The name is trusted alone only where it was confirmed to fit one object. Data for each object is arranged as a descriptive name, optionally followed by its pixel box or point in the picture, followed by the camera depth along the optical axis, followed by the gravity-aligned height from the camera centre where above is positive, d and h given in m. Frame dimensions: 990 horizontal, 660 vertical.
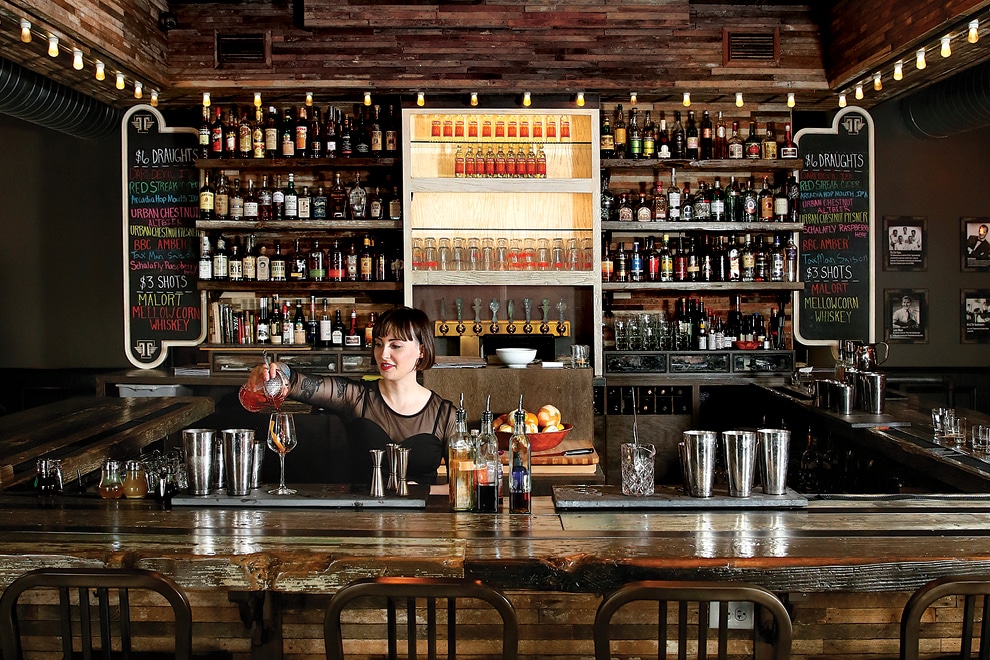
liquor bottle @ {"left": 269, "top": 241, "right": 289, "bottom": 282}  5.93 +0.31
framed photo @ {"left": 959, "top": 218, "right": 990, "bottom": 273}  6.43 +0.52
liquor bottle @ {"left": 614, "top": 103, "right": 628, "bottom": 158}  6.07 +1.25
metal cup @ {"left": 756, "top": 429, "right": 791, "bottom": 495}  2.21 -0.38
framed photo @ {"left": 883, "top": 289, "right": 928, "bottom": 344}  6.43 -0.01
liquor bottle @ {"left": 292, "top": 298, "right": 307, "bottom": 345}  6.02 -0.11
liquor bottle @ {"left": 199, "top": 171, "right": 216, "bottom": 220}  5.91 +0.76
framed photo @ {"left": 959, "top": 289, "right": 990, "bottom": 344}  6.43 -0.03
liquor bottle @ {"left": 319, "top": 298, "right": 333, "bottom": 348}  6.01 -0.12
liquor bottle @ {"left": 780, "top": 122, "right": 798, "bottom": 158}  6.11 +1.15
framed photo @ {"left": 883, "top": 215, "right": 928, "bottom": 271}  6.43 +0.53
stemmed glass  2.33 -0.32
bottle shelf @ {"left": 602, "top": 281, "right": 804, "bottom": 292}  5.89 +0.19
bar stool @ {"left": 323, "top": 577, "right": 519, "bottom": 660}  1.46 -0.49
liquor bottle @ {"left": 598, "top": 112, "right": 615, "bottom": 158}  5.99 +1.18
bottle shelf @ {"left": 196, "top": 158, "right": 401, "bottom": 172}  5.76 +1.01
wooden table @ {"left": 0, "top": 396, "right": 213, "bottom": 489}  2.87 -0.45
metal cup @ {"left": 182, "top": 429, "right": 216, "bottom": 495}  2.22 -0.37
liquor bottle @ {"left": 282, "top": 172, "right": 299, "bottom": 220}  5.90 +0.74
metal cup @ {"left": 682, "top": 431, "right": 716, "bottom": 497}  2.20 -0.38
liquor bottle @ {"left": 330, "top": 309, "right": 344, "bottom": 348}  5.98 -0.14
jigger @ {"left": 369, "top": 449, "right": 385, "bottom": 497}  2.27 -0.42
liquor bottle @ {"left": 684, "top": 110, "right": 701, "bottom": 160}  6.05 +1.19
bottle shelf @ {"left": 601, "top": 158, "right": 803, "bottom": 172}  5.89 +1.02
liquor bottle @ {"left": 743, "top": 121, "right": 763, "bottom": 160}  6.06 +1.16
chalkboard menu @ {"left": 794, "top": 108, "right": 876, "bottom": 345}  6.39 +0.59
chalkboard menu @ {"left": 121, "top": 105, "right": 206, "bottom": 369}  6.29 +0.55
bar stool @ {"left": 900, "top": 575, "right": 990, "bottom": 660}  1.48 -0.51
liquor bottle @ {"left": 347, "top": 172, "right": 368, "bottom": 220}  5.93 +0.78
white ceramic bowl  3.88 -0.19
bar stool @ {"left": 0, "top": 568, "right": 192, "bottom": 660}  1.52 -0.50
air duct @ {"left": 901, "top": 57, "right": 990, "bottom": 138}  5.35 +1.37
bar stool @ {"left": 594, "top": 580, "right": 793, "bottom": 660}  1.44 -0.48
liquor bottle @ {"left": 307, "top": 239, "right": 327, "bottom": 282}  5.95 +0.33
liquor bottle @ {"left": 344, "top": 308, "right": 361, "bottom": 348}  5.99 -0.15
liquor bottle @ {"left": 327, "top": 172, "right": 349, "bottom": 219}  5.98 +0.78
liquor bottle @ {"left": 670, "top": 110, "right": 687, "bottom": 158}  6.07 +1.19
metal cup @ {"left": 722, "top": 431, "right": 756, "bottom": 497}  2.14 -0.36
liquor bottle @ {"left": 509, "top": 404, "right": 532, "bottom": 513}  2.18 -0.41
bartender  3.01 -0.31
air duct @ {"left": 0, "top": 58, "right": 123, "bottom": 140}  4.95 +1.32
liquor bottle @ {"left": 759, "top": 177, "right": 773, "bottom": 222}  6.07 +0.75
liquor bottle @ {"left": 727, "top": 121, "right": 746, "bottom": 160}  6.06 +1.17
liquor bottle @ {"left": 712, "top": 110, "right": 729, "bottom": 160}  6.12 +1.20
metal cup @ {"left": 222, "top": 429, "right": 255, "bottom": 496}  2.22 -0.37
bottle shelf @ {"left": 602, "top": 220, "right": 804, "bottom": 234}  5.89 +0.60
